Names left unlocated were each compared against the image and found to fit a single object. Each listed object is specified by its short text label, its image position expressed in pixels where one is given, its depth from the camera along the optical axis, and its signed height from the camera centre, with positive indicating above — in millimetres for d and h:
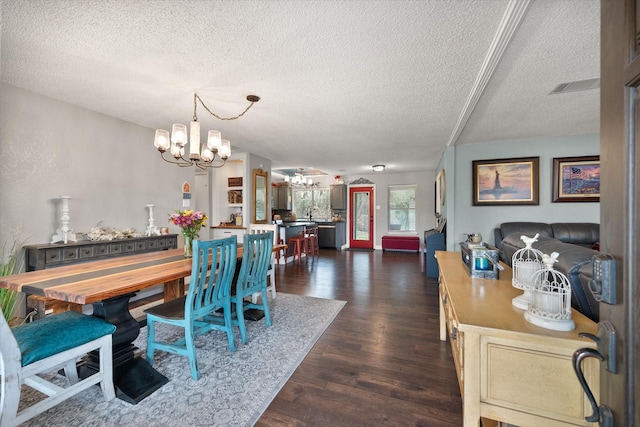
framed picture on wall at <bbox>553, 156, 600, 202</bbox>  4223 +558
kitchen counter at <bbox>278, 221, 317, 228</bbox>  6017 -258
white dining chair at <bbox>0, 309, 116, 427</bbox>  1248 -748
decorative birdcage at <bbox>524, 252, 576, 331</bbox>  962 -362
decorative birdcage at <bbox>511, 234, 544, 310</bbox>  1180 -315
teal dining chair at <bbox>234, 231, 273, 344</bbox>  2369 -561
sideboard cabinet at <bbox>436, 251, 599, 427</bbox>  910 -572
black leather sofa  1119 -248
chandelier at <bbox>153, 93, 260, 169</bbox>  2480 +698
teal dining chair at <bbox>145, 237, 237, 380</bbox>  1886 -695
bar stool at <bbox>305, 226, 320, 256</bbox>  6559 -697
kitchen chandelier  7194 +988
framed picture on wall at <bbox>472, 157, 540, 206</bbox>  4445 +549
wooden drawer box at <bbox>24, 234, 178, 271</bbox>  2586 -404
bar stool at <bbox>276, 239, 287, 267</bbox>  5650 -883
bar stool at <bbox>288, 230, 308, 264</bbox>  5943 -699
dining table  1527 -443
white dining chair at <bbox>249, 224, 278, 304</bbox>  3441 -709
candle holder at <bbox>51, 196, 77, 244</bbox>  2857 -148
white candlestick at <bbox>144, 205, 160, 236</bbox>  3765 -199
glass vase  2533 -323
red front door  8680 -112
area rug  1537 -1181
